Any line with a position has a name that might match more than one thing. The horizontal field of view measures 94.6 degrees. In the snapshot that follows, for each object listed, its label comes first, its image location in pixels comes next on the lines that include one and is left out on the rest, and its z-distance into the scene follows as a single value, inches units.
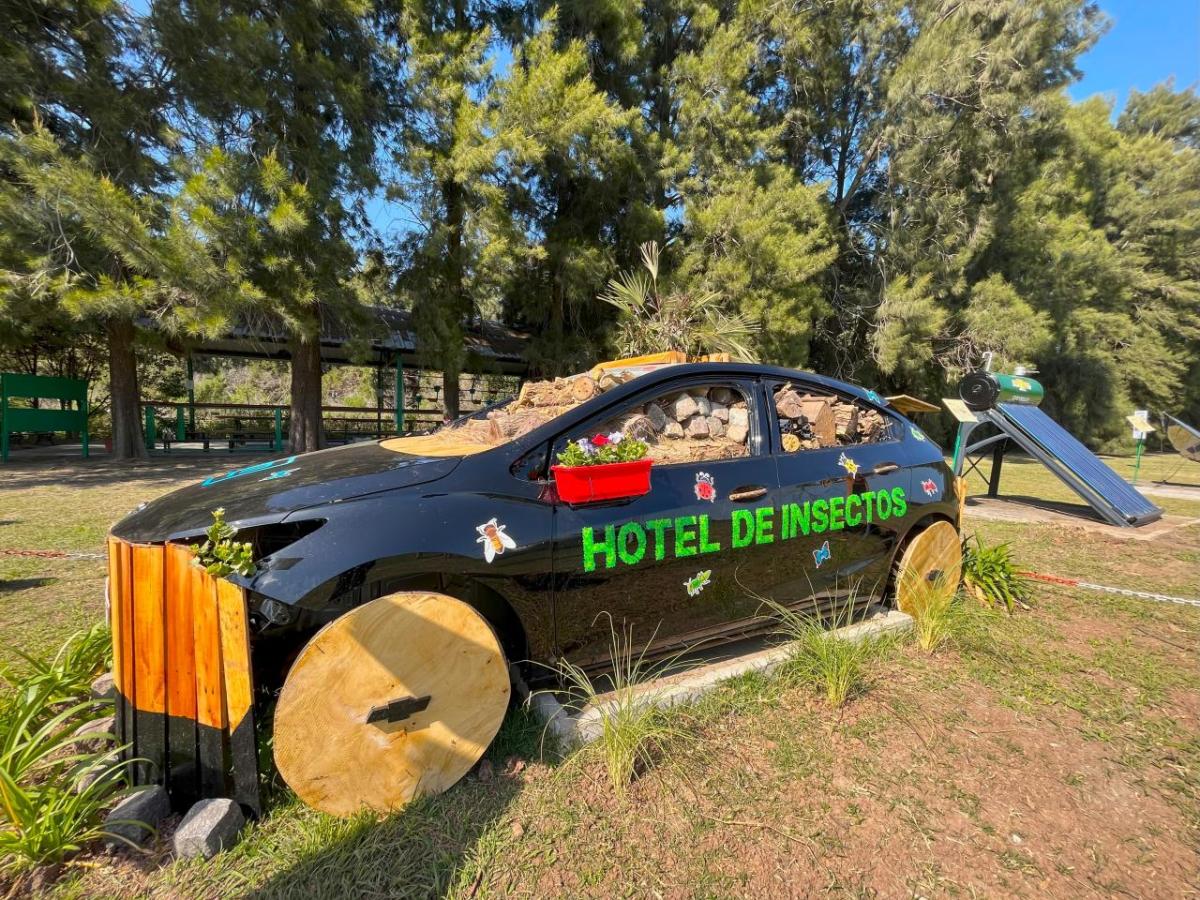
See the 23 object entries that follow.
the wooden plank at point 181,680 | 67.4
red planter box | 85.2
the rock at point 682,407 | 115.8
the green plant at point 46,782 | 62.3
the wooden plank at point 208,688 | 66.7
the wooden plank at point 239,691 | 66.3
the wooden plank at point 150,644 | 67.8
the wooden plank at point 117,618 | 68.7
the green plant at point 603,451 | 86.1
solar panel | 264.1
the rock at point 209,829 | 63.9
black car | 74.6
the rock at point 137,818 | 64.4
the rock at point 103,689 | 88.8
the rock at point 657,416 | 112.0
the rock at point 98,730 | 78.0
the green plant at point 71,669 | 84.9
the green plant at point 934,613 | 122.4
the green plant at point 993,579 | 150.9
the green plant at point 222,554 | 65.2
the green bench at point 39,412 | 425.4
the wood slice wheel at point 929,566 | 132.2
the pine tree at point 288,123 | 343.9
